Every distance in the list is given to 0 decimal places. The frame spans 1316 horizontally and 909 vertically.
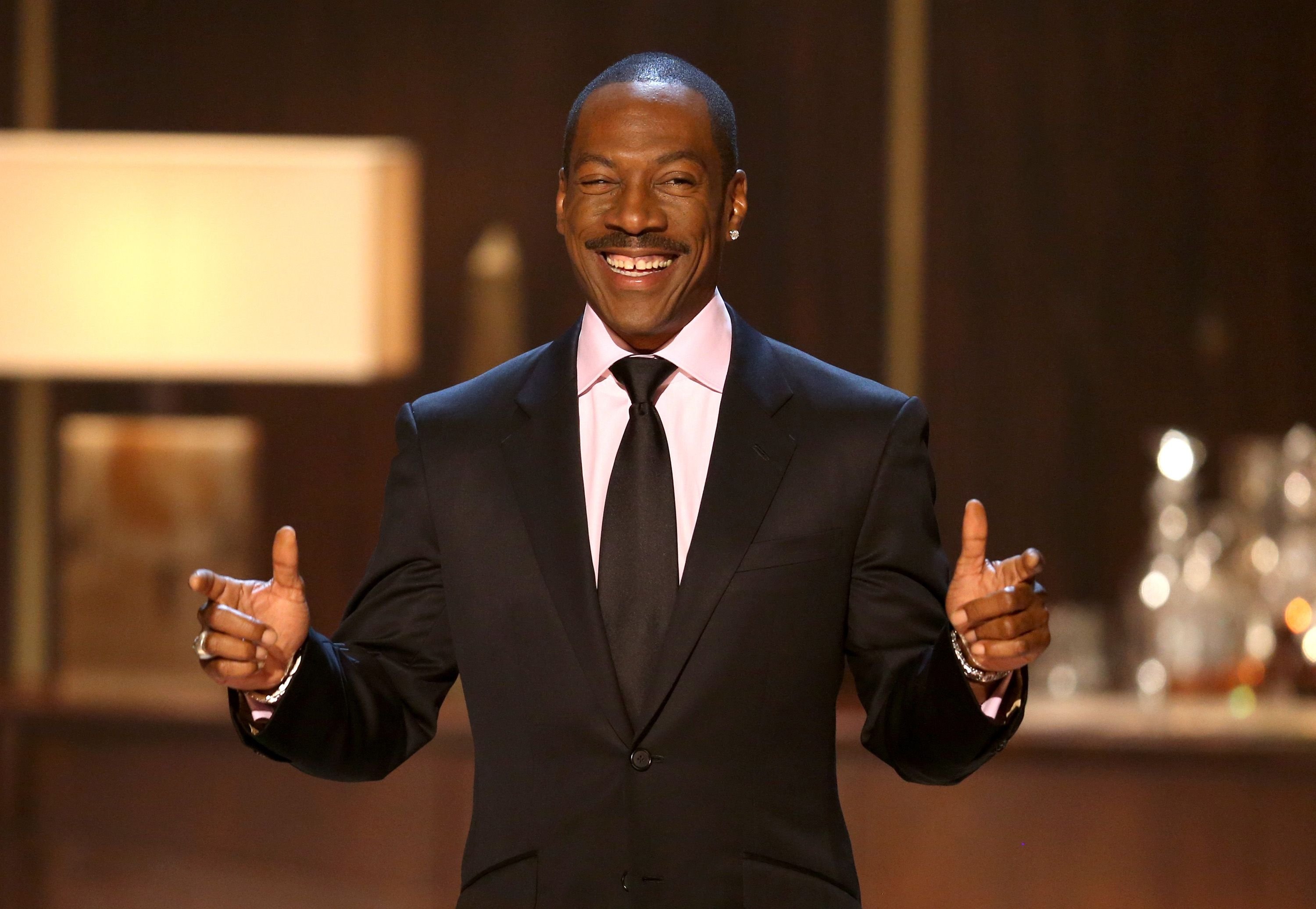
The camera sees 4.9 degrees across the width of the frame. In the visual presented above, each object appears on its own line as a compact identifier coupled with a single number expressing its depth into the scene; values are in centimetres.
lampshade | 1531
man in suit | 1363
